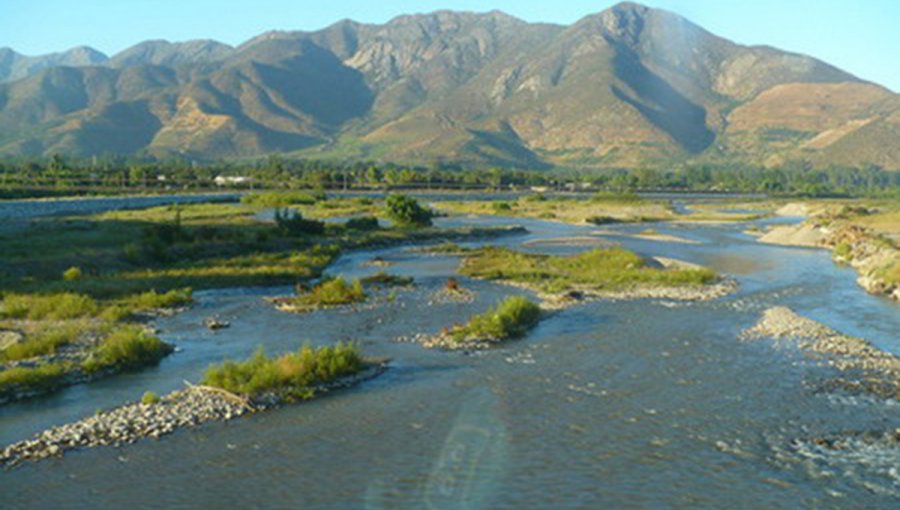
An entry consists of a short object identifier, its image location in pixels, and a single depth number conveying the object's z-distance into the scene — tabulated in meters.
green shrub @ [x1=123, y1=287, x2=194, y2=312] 41.34
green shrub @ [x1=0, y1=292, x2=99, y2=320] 37.41
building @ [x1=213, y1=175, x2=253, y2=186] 188.75
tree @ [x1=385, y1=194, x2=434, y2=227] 96.88
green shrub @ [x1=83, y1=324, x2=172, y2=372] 28.61
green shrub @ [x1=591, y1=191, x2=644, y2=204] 172.50
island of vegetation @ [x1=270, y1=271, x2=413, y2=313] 42.32
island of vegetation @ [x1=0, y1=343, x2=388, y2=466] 21.30
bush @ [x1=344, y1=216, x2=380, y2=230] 90.19
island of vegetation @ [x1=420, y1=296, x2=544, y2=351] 33.52
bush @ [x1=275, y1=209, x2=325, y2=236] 78.25
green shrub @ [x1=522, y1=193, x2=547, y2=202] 176.38
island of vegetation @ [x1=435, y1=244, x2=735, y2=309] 48.18
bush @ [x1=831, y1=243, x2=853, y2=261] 71.07
